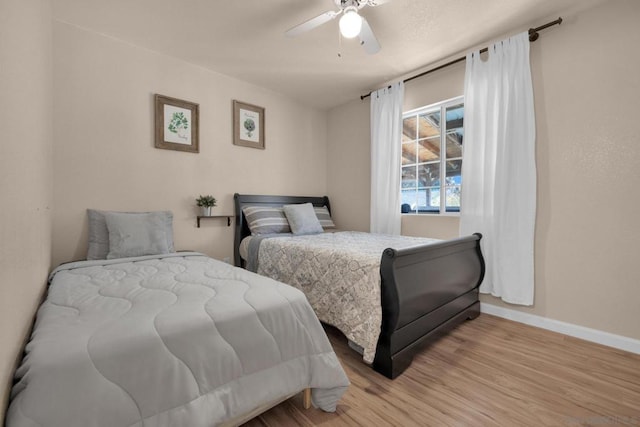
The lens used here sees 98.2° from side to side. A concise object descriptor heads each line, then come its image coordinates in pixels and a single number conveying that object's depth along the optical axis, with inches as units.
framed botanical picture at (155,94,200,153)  107.6
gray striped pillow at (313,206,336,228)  148.7
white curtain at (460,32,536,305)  93.9
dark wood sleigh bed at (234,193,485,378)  64.3
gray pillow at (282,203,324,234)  126.9
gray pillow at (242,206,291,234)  122.6
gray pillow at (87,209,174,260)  88.3
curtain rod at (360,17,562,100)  87.5
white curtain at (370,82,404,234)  129.3
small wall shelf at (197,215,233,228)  117.3
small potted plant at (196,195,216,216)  115.9
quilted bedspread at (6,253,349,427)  29.8
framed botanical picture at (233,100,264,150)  129.3
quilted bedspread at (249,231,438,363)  67.1
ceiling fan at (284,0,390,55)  70.0
